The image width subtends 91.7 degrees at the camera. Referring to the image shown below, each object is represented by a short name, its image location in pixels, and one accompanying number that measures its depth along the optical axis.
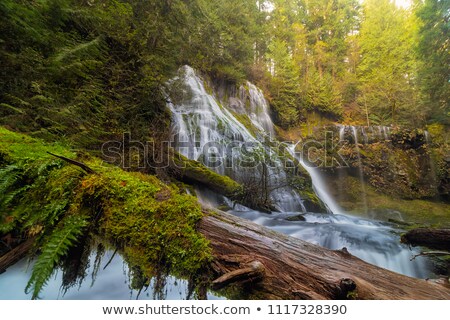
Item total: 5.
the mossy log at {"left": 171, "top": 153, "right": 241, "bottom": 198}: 6.52
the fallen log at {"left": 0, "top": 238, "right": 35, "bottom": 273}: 1.48
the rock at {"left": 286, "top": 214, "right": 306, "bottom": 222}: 6.75
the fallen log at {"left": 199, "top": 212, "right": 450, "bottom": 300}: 1.30
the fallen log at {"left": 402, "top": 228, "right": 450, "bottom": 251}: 3.95
